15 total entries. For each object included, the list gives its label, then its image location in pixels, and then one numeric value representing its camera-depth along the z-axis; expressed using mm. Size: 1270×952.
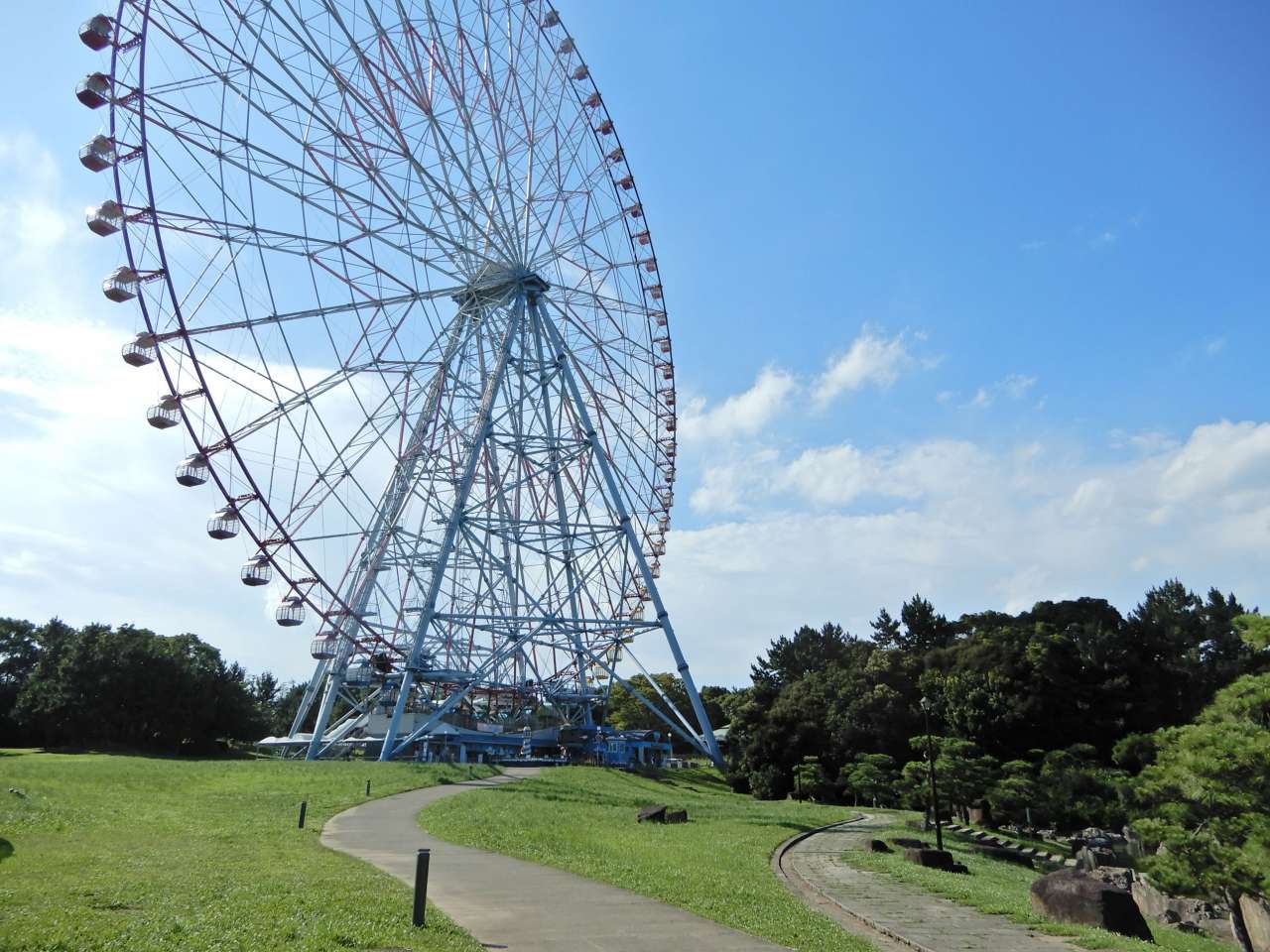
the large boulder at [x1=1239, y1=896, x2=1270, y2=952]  19453
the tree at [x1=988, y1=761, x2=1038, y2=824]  30594
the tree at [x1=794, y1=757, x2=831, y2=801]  41344
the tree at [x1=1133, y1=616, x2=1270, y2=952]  17453
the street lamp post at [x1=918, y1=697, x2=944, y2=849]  22125
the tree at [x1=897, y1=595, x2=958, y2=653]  75188
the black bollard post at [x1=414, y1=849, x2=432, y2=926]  9242
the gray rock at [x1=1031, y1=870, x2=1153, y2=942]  13438
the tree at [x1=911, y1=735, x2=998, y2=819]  29828
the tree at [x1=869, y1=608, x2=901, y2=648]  83162
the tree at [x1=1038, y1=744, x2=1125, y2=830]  30562
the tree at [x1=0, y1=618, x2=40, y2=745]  58375
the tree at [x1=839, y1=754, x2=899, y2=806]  33969
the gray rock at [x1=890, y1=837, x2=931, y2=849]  22406
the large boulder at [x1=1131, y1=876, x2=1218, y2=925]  23188
